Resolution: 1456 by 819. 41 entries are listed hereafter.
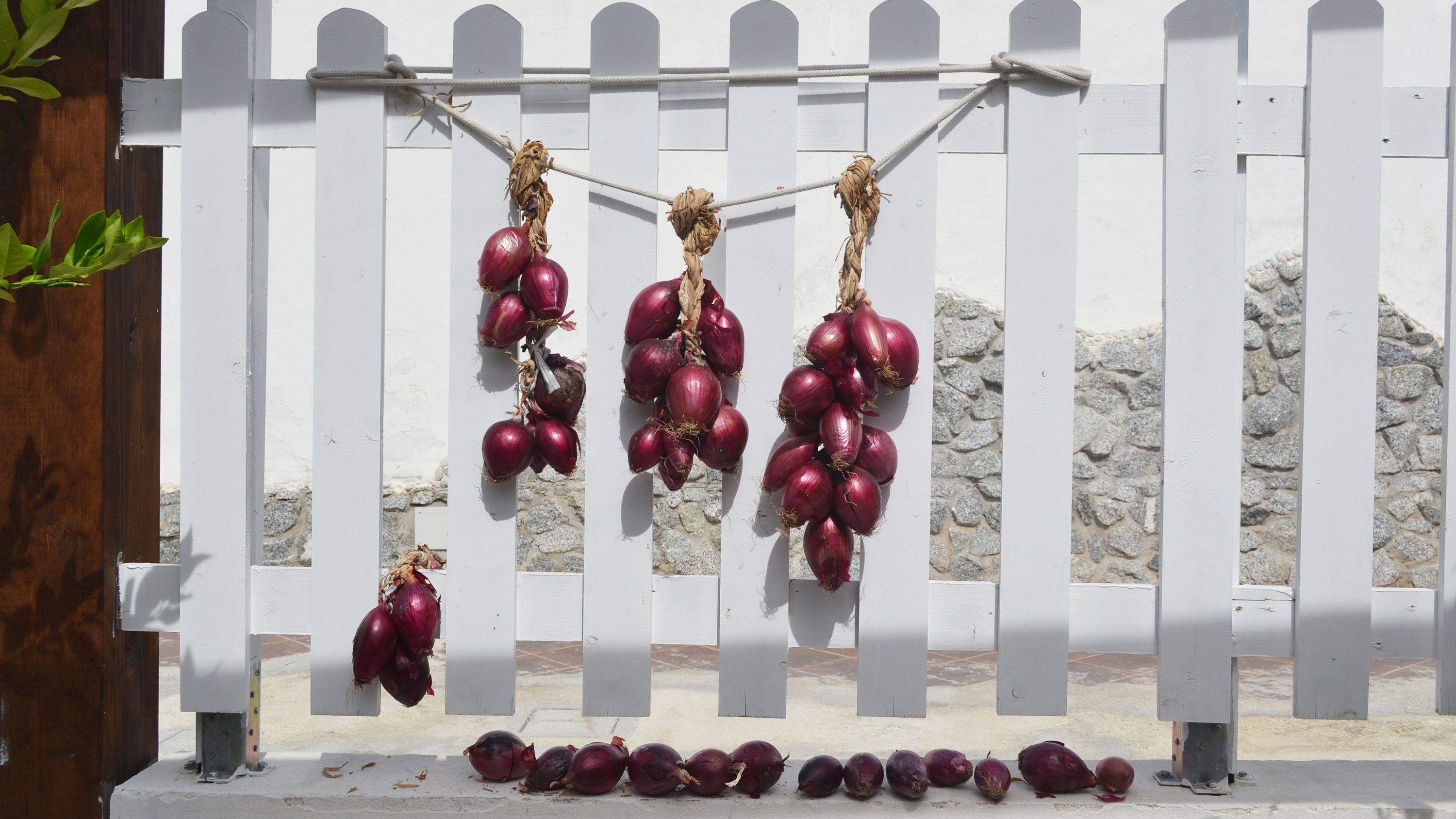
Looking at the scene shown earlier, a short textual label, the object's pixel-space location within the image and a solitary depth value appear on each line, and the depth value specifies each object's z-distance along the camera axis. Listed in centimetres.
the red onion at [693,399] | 164
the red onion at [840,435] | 164
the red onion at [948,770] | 182
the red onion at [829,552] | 168
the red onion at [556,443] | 177
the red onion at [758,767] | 181
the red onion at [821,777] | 180
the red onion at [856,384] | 168
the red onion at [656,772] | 179
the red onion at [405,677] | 175
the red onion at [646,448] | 171
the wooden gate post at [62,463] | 177
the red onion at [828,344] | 167
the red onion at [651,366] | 168
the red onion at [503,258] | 172
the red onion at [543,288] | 173
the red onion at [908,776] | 176
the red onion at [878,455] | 169
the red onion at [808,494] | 166
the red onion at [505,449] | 174
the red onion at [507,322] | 174
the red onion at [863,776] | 177
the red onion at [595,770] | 178
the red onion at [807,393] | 167
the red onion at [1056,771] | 179
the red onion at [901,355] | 168
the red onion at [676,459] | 169
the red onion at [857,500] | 166
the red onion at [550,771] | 179
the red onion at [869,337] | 165
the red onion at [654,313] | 170
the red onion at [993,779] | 175
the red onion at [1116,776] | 177
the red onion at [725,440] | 169
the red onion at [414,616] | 172
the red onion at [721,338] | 170
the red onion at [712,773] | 179
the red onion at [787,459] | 169
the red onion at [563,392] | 177
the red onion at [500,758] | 182
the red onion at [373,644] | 172
